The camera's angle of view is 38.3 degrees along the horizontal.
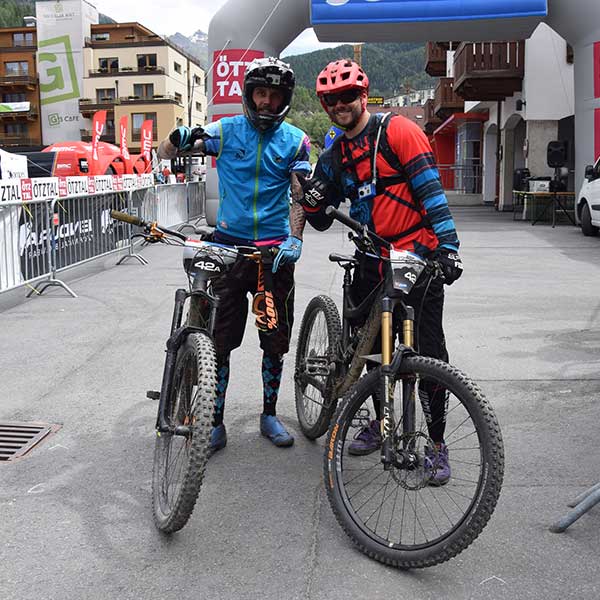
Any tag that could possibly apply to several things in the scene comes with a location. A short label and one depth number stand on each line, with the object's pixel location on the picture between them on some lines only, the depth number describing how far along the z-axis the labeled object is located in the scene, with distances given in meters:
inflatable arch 16.31
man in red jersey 3.71
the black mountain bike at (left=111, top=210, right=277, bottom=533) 3.32
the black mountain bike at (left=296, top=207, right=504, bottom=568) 3.14
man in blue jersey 4.23
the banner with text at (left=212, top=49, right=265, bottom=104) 18.45
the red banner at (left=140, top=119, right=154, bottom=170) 28.39
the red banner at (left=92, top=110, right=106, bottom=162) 25.27
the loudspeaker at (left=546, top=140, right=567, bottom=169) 20.95
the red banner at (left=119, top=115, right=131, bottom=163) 30.86
